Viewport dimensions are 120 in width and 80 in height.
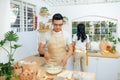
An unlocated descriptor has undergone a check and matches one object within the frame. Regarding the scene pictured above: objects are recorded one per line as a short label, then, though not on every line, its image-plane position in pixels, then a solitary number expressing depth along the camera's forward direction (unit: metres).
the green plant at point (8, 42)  1.24
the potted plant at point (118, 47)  2.23
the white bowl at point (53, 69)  0.93
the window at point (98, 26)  2.28
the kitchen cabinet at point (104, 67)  2.01
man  1.28
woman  1.89
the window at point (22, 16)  1.69
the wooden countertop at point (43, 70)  0.86
